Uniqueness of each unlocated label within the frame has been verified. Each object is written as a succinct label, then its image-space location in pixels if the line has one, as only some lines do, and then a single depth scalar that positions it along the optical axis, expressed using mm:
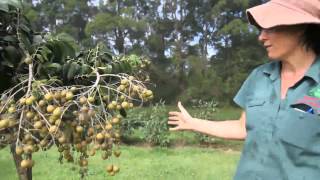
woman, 1243
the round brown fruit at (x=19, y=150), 895
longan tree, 914
